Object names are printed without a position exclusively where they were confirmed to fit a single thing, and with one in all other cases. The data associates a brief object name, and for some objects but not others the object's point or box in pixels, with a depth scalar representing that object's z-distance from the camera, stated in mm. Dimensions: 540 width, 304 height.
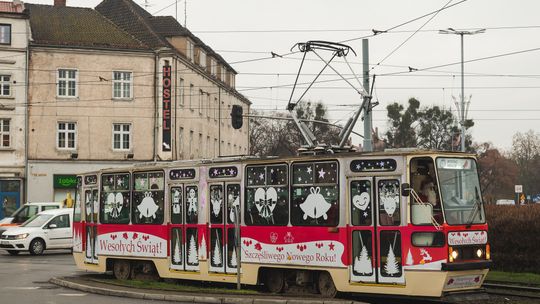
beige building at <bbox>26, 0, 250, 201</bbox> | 46062
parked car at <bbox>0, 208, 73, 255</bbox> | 30484
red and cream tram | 13883
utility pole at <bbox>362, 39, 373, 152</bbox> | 23289
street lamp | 53034
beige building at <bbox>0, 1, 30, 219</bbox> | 45531
